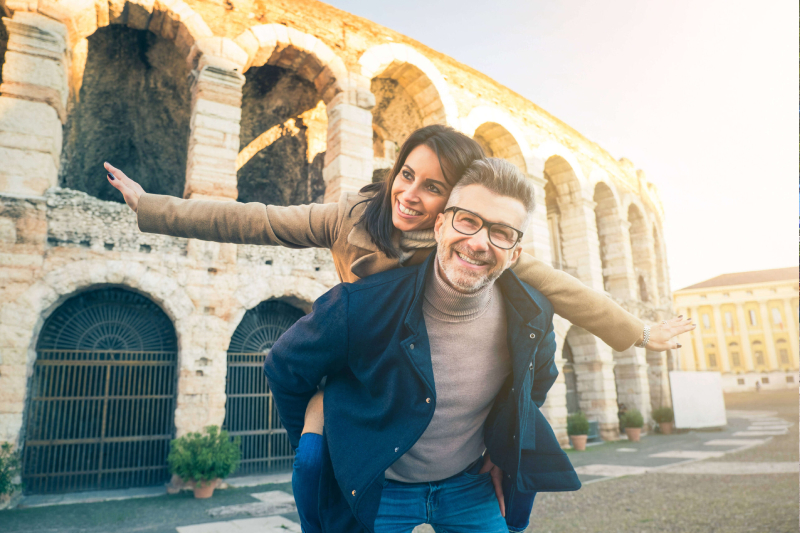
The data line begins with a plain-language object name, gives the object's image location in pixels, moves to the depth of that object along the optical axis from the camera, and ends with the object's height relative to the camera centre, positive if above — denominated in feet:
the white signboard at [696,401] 51.34 -6.03
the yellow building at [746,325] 148.36 +6.02
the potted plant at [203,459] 22.33 -4.73
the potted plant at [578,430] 39.70 -6.82
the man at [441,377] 5.21 -0.29
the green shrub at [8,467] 19.30 -4.29
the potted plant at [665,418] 51.08 -7.67
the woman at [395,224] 6.29 +1.78
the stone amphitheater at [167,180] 22.59 +10.80
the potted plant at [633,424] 45.16 -7.27
